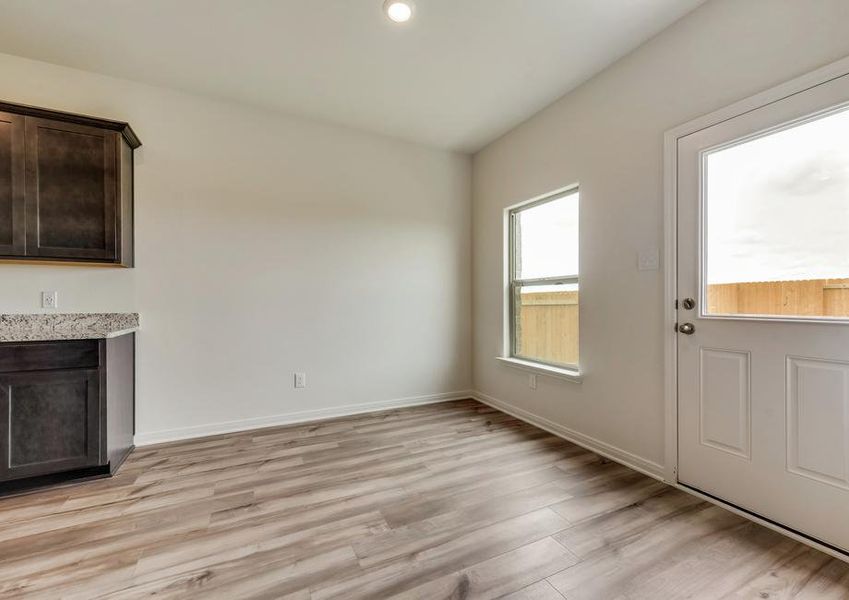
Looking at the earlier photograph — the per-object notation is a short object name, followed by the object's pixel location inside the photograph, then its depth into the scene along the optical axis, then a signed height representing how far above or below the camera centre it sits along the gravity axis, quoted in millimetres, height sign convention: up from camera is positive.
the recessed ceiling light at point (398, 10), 2004 +1642
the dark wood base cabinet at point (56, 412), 2049 -646
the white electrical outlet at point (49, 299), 2500 +20
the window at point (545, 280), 2984 +173
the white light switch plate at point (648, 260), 2246 +246
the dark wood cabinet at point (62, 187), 2234 +748
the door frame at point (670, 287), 2133 +70
